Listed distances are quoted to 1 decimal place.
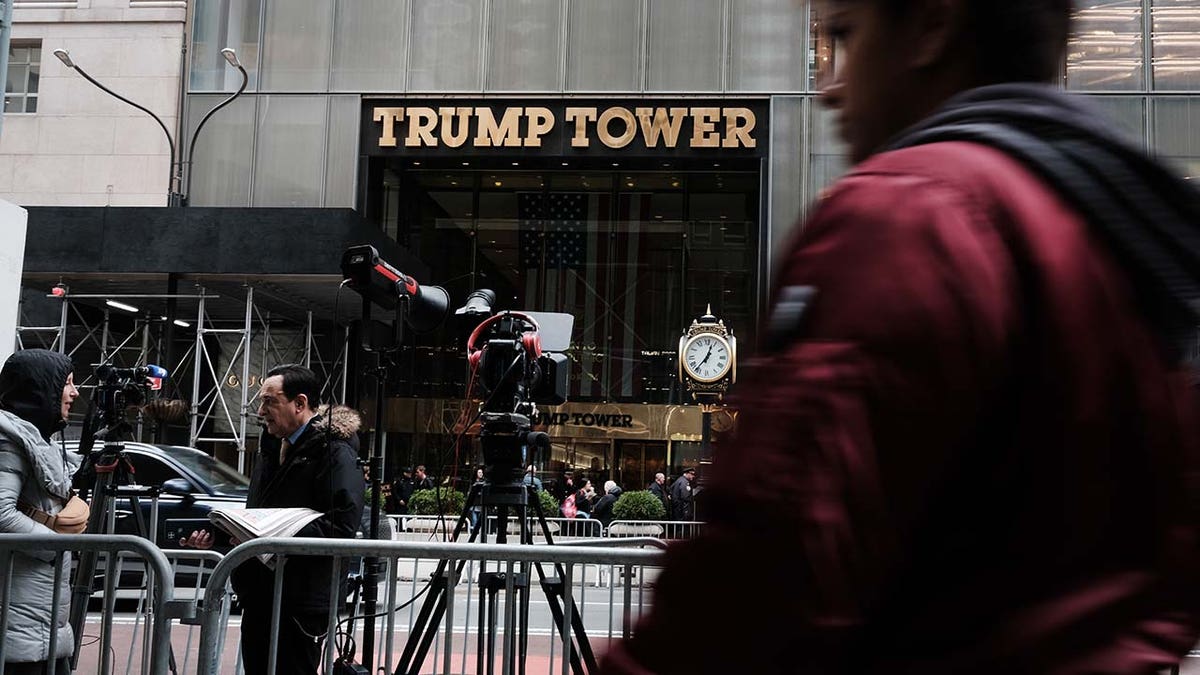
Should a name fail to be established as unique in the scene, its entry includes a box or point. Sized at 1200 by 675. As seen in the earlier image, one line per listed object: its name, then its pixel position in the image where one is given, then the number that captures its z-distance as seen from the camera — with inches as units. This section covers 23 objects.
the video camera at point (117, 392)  260.4
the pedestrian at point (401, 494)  818.8
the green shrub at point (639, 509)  764.6
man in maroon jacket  28.8
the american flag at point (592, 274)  1073.5
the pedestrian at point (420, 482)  905.5
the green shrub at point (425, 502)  792.9
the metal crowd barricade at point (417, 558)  158.2
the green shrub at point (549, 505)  738.8
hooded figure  174.4
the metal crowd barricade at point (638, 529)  702.5
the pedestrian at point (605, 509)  802.2
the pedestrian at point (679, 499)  764.6
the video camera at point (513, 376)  223.6
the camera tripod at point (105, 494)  221.5
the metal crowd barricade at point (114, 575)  161.8
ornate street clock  612.4
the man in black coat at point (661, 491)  820.2
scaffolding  889.5
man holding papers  207.5
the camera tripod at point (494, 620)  180.7
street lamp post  901.2
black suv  442.0
